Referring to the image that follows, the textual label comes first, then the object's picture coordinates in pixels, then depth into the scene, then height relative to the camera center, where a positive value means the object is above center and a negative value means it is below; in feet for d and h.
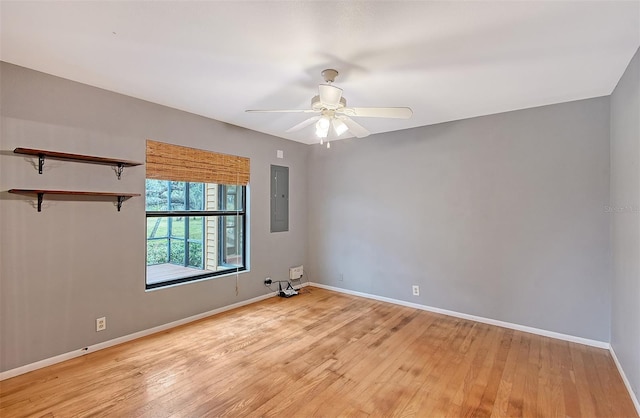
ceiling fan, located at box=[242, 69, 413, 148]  7.63 +2.68
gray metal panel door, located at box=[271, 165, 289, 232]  15.69 +0.54
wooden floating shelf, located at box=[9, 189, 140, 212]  8.07 +0.46
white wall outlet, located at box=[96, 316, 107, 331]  9.57 -3.63
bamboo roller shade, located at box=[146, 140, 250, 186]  11.04 +1.76
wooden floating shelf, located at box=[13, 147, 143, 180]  8.05 +1.51
